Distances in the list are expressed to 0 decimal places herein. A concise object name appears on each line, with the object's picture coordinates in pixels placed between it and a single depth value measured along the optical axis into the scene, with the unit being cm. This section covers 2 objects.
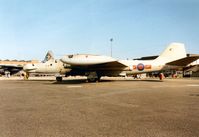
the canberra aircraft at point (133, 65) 2591
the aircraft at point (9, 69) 7112
